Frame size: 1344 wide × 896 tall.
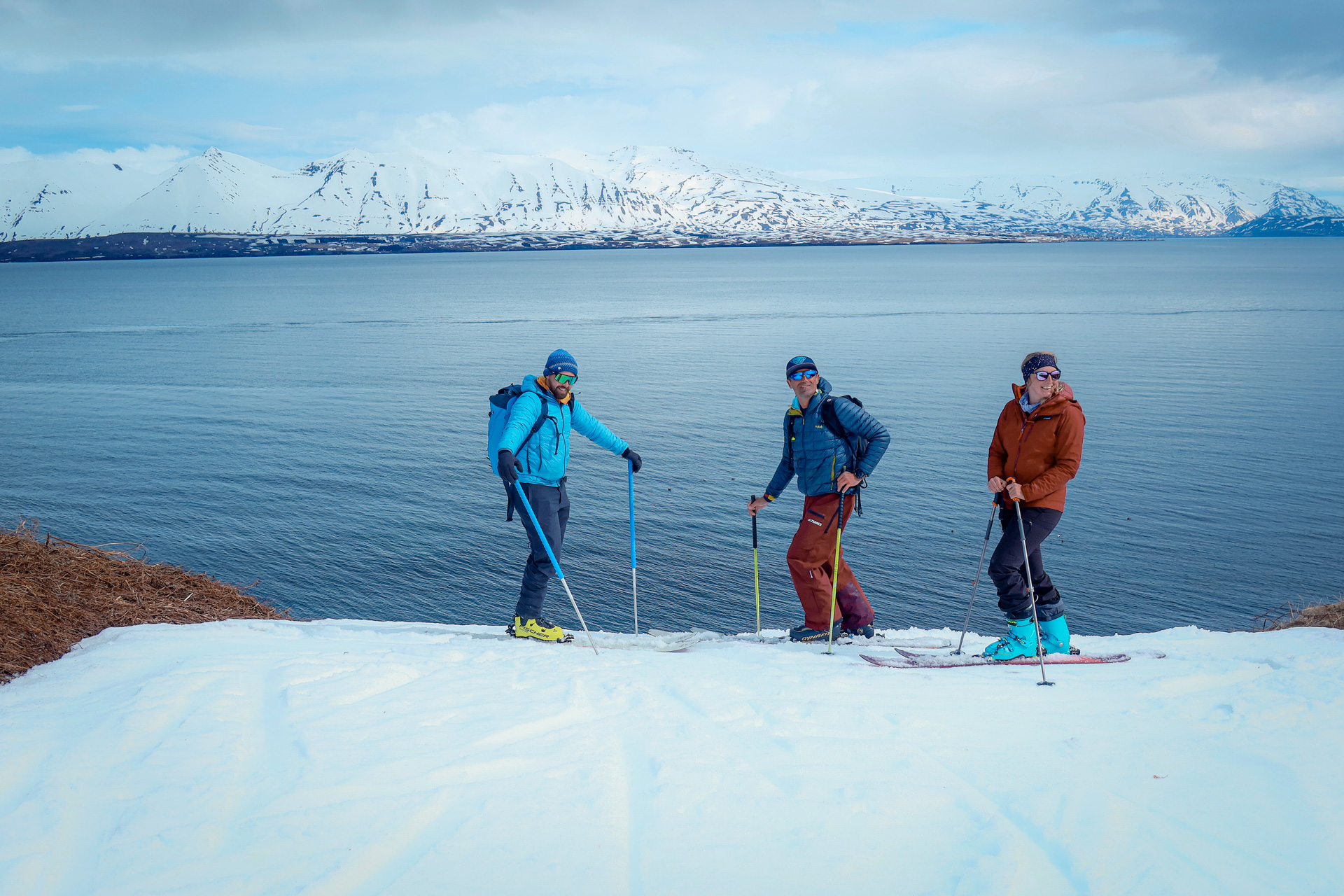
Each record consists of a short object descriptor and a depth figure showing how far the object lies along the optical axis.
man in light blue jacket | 8.06
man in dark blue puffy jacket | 8.30
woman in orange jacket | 7.28
